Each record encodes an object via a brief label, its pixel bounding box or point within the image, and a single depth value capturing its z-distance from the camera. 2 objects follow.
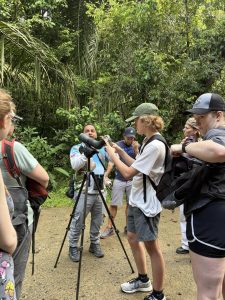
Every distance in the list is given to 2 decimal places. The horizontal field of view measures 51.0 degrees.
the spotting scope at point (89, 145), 2.14
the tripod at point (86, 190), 2.33
